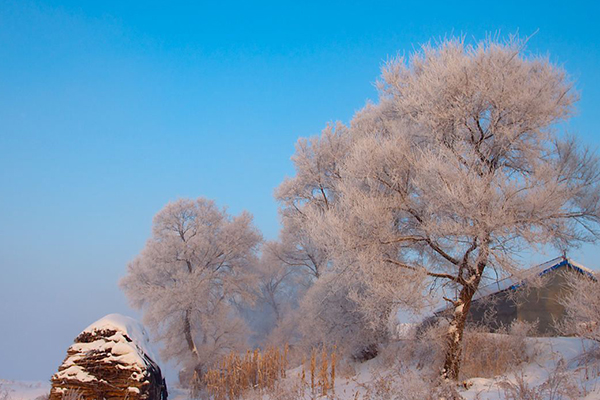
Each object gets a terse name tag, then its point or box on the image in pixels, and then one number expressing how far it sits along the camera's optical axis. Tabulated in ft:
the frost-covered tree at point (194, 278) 68.95
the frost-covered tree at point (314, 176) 62.08
